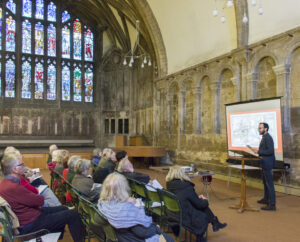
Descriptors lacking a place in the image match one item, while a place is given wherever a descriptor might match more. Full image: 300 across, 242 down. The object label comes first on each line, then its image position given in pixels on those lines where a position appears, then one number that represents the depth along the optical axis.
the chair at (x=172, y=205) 3.57
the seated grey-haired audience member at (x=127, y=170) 5.12
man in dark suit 5.88
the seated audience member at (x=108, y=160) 5.98
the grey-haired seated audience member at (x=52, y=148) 8.00
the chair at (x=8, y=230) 2.86
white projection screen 7.43
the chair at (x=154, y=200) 4.08
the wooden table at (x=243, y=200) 5.79
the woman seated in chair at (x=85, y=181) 4.27
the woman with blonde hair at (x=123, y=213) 2.75
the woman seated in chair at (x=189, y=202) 3.73
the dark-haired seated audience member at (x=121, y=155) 5.97
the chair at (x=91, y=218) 3.12
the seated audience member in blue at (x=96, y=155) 7.86
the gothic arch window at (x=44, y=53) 17.70
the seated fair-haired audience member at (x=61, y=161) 6.10
